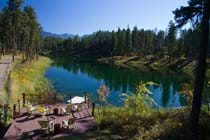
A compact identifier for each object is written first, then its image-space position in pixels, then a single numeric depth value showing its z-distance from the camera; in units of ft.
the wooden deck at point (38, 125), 32.65
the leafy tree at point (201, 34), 24.62
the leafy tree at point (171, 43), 175.43
